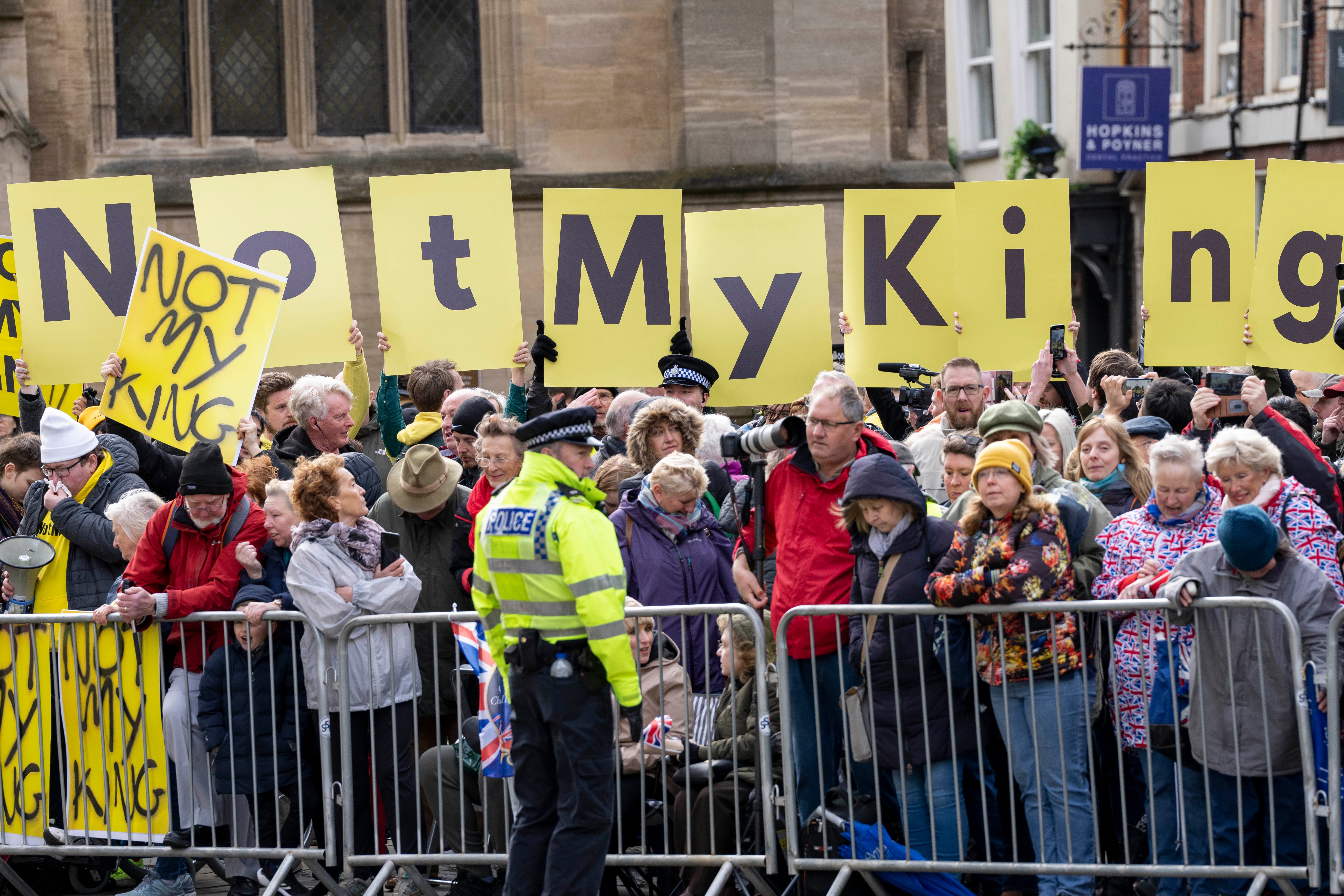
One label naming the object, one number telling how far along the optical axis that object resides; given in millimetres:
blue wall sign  49875
